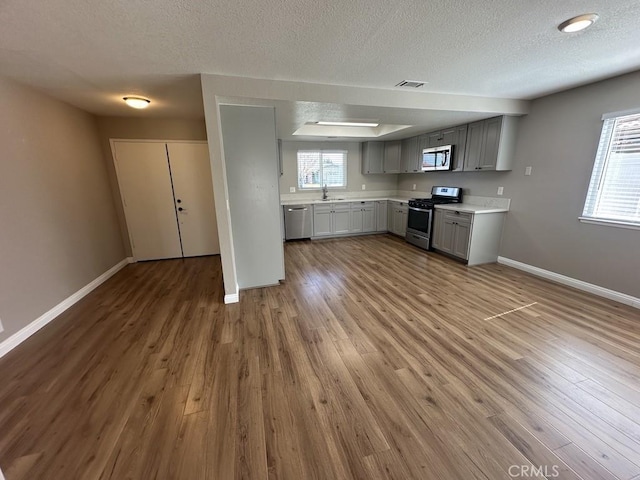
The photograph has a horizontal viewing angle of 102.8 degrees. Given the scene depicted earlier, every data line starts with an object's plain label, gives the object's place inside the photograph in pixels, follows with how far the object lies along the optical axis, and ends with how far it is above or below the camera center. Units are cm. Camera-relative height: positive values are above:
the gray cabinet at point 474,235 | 412 -94
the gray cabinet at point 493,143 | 389 +53
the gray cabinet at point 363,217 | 626 -93
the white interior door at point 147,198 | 437 -27
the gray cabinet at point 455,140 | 452 +68
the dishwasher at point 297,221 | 586 -94
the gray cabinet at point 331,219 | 603 -93
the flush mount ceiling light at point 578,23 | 174 +105
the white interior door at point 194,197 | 461 -28
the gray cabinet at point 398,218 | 588 -92
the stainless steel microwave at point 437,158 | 477 +38
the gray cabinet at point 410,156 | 569 +49
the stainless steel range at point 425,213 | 499 -70
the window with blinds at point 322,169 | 635 +26
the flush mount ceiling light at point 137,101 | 324 +102
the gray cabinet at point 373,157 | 644 +54
